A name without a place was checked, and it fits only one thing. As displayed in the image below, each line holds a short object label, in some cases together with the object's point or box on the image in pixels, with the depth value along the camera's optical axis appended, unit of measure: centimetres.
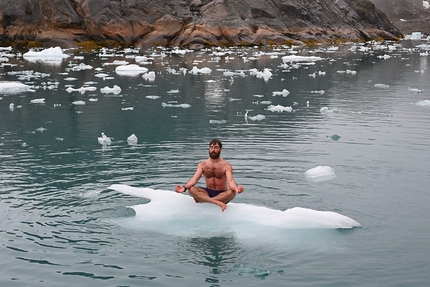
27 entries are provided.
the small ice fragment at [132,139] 1738
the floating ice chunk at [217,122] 2068
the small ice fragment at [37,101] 2564
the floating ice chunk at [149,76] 3461
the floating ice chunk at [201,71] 3753
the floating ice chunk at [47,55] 5090
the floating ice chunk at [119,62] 4469
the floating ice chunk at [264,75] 3475
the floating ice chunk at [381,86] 3097
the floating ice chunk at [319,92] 2830
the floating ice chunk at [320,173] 1352
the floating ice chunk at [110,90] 2845
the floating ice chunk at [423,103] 2395
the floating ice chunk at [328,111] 2258
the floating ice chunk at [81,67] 4030
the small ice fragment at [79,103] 2497
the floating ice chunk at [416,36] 11729
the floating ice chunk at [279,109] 2295
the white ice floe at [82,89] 2866
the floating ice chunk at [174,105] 2425
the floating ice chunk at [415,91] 2830
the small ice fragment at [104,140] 1727
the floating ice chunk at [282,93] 2759
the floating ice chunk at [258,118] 2114
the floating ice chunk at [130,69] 3831
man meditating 1043
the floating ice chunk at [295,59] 4719
